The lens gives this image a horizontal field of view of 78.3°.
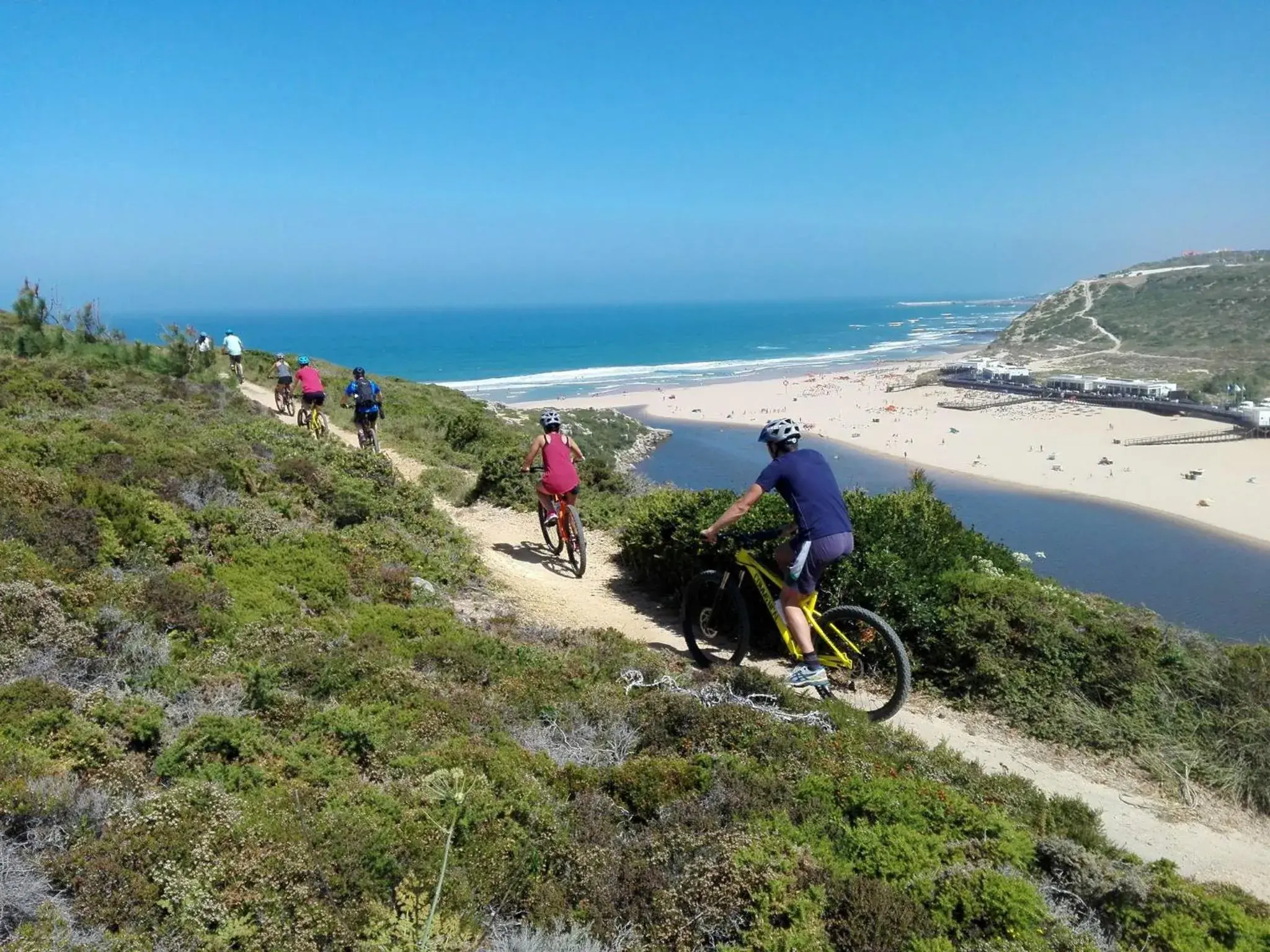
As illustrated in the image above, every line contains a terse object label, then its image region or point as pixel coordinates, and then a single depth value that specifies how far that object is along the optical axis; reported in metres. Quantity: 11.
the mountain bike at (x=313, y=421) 15.51
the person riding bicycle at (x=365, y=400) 14.30
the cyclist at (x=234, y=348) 23.92
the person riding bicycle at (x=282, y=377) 19.72
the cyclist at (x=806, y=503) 5.34
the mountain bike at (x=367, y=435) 14.49
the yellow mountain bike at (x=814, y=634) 5.79
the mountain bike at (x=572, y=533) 9.38
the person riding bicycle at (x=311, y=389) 15.44
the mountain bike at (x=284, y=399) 19.97
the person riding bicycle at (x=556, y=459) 9.09
